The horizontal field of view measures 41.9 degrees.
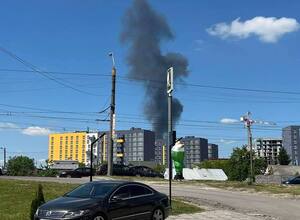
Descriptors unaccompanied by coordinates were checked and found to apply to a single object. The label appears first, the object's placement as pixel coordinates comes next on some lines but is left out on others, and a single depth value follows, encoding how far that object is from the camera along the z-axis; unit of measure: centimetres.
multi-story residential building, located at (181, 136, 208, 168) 14315
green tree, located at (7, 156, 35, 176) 8796
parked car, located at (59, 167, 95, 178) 4301
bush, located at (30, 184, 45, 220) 1152
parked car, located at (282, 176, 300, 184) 3981
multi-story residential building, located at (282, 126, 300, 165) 11711
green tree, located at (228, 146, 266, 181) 7810
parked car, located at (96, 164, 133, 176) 4455
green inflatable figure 3537
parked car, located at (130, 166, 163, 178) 4790
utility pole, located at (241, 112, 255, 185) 5702
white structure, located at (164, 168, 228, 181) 4691
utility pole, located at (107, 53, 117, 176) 3660
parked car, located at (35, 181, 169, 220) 1045
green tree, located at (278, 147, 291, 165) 10496
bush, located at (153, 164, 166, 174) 9505
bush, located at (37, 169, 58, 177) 5110
